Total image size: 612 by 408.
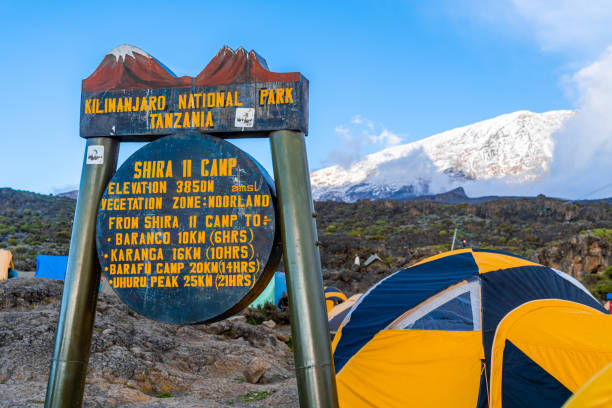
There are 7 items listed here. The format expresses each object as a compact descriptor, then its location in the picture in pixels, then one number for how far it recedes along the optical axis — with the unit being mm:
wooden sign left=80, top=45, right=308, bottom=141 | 4363
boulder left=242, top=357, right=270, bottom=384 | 7344
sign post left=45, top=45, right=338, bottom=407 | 4098
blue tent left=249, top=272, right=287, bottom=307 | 18844
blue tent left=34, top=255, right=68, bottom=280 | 19234
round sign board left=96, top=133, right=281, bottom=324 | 4137
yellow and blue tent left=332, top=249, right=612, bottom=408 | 4633
